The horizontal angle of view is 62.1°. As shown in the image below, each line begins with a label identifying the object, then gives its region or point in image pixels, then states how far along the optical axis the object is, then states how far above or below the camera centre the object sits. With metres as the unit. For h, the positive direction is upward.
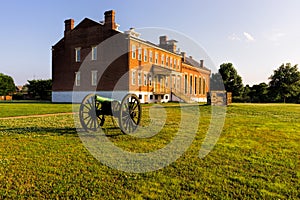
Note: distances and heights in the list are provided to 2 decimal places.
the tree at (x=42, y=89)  45.57 +2.00
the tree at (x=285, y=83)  52.72 +3.84
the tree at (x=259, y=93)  50.75 +1.53
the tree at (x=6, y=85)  55.34 +3.30
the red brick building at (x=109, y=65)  27.56 +4.15
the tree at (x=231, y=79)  57.50 +4.99
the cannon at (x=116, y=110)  7.63 -0.32
